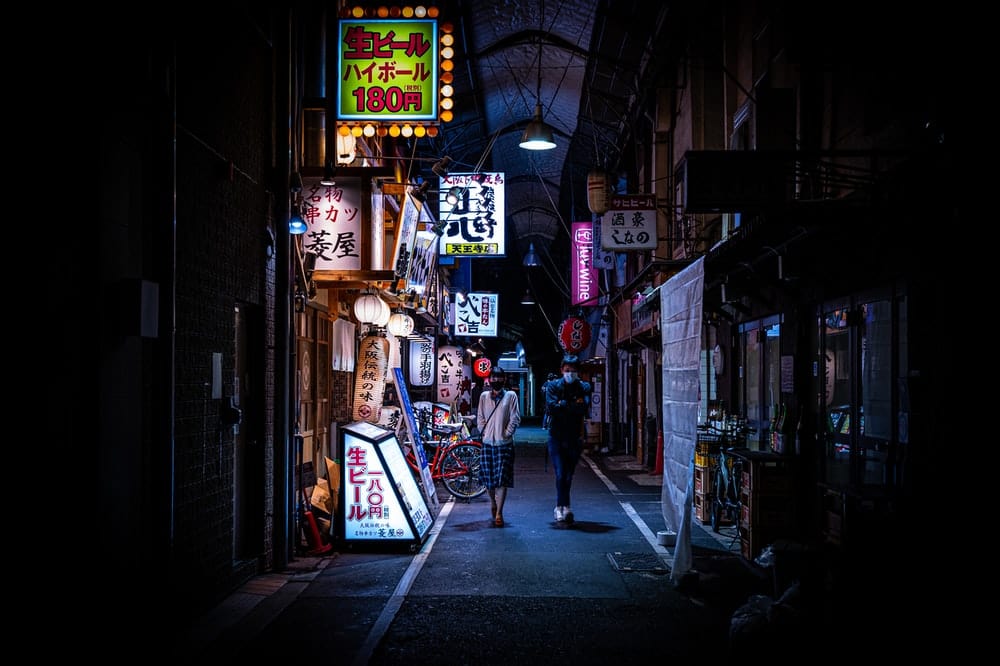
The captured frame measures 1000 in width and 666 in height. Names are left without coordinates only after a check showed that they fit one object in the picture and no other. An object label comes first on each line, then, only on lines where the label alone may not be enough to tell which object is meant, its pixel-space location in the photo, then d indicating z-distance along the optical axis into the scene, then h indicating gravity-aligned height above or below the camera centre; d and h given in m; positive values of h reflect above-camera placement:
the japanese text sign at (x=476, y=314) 36.78 +2.12
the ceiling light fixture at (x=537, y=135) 17.69 +4.91
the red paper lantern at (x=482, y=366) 42.83 -0.25
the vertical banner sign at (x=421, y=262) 19.08 +2.49
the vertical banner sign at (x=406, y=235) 14.94 +2.40
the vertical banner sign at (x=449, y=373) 30.50 -0.46
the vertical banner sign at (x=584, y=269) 30.73 +3.50
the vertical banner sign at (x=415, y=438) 14.72 -1.44
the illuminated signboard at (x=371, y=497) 11.62 -1.94
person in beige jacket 13.99 -1.33
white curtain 9.48 -0.43
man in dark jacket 14.06 -1.15
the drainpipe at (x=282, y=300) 10.62 +0.81
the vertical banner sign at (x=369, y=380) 15.00 -0.35
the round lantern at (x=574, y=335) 30.25 +0.98
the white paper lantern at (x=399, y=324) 19.08 +0.86
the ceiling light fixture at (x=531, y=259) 43.97 +5.50
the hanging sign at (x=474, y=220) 23.12 +4.04
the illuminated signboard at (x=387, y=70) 12.27 +4.37
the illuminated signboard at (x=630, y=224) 18.98 +3.20
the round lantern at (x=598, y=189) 19.44 +4.11
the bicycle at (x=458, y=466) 17.25 -2.25
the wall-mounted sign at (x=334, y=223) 12.17 +2.06
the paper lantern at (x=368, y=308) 16.03 +1.03
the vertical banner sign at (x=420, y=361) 26.91 +0.00
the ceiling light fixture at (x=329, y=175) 11.62 +2.64
